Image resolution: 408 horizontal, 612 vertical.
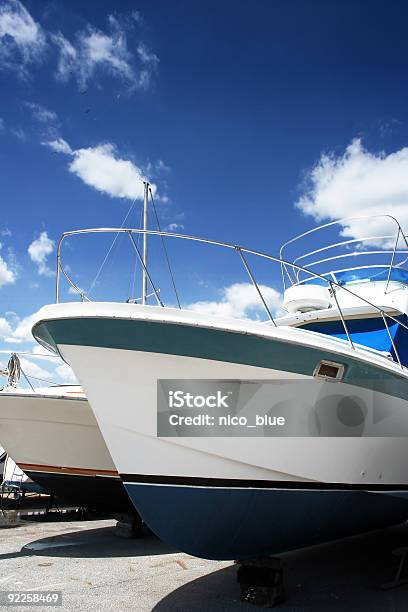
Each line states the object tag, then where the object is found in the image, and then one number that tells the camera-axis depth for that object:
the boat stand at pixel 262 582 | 4.49
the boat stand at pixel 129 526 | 7.99
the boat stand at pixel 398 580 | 5.11
